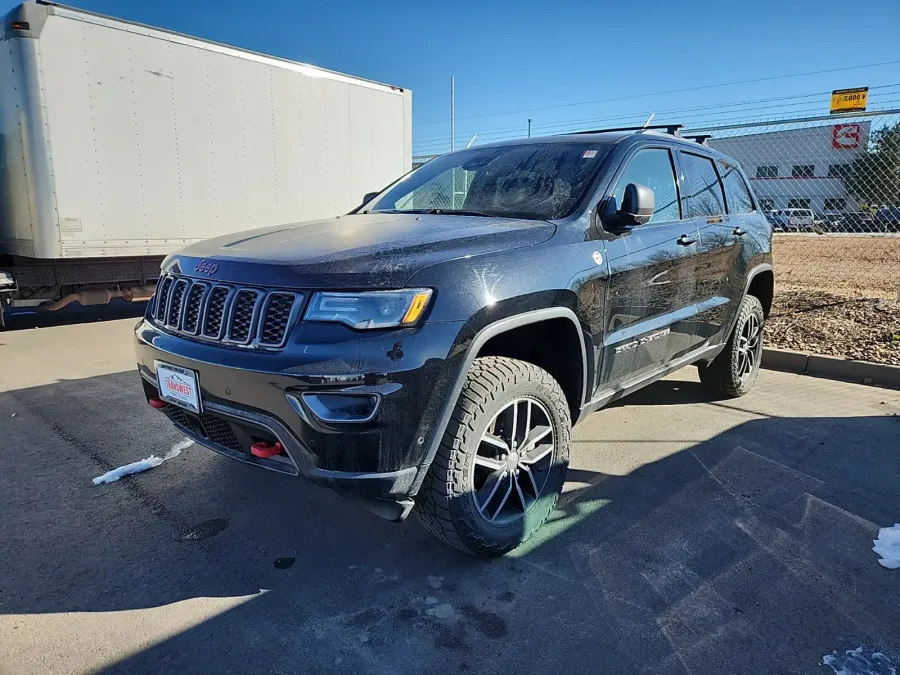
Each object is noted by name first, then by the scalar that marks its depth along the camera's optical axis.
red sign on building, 11.00
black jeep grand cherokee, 2.21
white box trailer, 6.92
